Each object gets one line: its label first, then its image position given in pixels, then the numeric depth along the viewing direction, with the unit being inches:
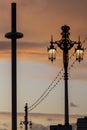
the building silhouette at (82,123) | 1234.4
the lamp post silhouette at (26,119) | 2496.3
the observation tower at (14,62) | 781.9
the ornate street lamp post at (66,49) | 1305.4
